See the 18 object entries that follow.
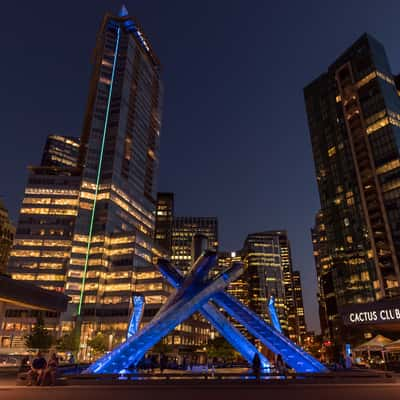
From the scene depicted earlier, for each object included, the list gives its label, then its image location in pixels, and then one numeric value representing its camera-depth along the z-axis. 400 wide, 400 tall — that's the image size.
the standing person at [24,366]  23.84
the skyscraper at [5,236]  153.50
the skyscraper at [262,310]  197.11
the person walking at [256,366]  18.49
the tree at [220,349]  75.94
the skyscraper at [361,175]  75.81
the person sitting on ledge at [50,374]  16.17
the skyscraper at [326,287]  107.06
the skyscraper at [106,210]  95.62
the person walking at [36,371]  16.23
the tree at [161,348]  73.39
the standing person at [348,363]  29.61
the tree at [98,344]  74.56
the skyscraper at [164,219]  180.00
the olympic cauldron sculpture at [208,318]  22.55
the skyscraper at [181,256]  186.62
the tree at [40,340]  54.88
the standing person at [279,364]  22.65
